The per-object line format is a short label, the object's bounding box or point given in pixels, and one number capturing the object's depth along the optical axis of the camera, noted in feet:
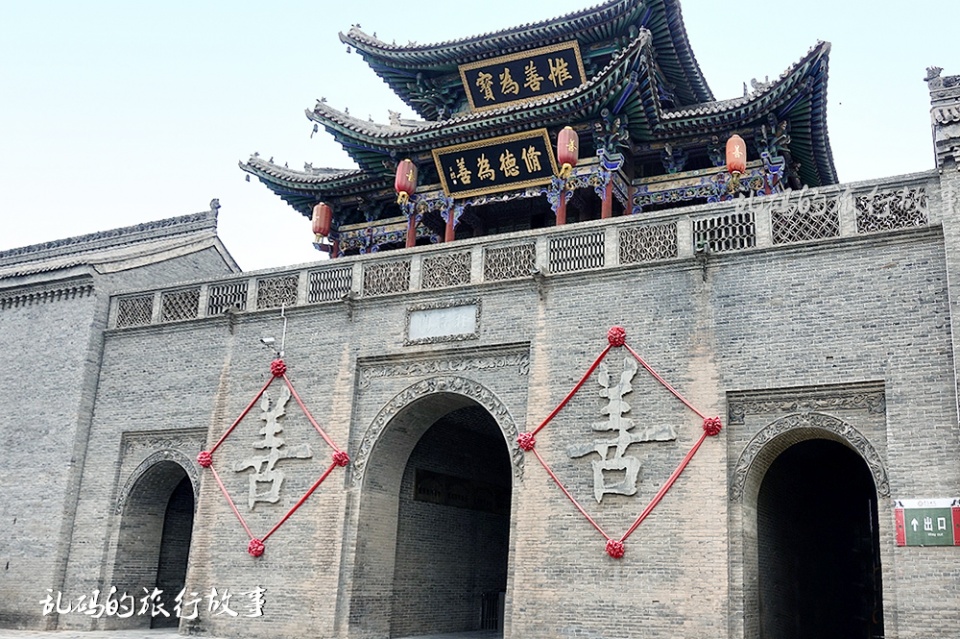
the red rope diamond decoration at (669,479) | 35.37
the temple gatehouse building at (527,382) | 34.19
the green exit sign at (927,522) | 30.60
